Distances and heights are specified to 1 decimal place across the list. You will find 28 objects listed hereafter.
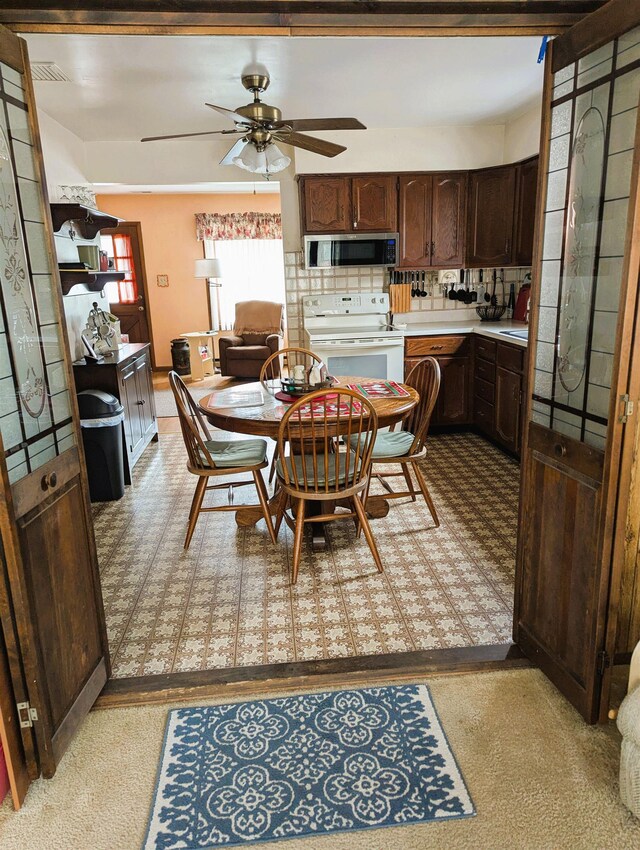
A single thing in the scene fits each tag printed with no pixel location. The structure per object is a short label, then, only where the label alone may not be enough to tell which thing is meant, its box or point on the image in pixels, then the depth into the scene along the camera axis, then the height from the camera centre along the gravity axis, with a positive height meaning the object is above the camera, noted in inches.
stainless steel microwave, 203.9 +7.4
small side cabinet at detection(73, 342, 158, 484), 163.0 -30.7
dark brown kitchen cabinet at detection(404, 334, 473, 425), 201.8 -33.8
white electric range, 199.3 -21.2
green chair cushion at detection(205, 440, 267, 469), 124.4 -37.6
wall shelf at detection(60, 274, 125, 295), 156.3 +0.5
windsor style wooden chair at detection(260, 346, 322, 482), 139.9 -26.2
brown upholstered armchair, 305.3 -33.1
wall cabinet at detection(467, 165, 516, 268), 197.3 +16.9
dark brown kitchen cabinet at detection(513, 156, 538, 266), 185.8 +16.7
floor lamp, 321.7 +3.7
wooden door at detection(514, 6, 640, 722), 64.1 -9.5
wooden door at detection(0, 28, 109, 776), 63.1 -20.5
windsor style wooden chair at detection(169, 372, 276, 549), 120.3 -37.7
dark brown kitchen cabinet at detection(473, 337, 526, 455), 173.0 -37.9
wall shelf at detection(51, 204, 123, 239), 151.0 +16.6
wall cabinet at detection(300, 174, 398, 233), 203.0 +22.9
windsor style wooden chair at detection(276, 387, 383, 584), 105.0 -35.6
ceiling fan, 117.8 +28.6
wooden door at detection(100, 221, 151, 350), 342.0 -1.3
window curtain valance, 342.3 +28.0
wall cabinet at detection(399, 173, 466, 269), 204.5 +16.8
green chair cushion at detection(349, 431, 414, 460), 128.9 -37.8
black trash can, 151.0 -40.8
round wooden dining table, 112.6 -26.7
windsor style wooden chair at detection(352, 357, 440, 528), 128.1 -37.7
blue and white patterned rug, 62.5 -56.1
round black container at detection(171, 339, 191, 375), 338.3 -44.4
